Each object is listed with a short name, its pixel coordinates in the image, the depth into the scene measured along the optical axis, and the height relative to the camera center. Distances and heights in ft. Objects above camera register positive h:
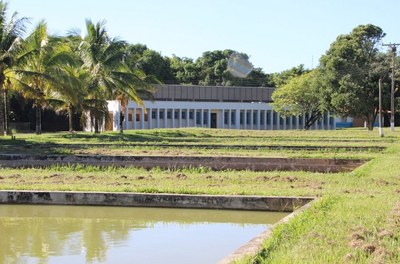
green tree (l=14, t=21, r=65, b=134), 105.09 +10.88
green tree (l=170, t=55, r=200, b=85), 337.72 +27.86
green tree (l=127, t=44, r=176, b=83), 300.61 +29.47
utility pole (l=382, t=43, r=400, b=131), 169.98 +20.24
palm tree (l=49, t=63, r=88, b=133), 111.86 +6.70
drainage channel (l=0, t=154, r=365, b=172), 62.80 -3.89
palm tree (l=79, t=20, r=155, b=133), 141.38 +13.07
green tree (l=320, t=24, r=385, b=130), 197.26 +16.12
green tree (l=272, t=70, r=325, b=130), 216.95 +9.51
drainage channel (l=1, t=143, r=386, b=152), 88.01 -3.38
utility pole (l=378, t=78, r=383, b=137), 149.18 -1.45
